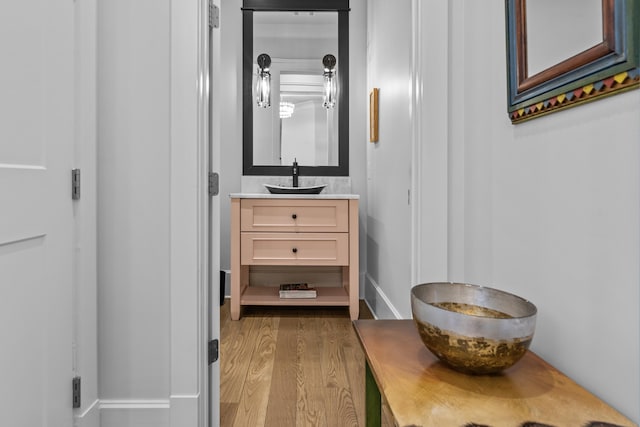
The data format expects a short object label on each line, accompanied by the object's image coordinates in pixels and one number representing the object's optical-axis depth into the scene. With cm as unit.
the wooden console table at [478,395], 63
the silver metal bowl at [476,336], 73
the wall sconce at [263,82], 328
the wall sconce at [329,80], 328
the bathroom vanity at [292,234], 273
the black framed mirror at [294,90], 330
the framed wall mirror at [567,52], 65
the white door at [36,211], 98
